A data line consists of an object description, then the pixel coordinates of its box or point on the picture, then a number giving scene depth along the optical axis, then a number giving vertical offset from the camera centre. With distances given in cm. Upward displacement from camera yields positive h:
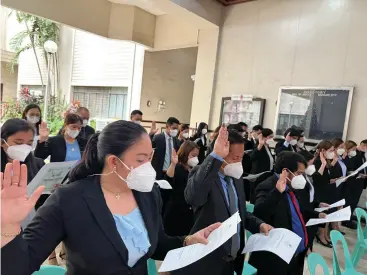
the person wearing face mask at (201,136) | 627 -52
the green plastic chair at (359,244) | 291 -107
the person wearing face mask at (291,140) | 514 -33
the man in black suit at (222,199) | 172 -49
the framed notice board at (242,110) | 702 +11
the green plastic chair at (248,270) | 209 -103
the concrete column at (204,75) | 779 +89
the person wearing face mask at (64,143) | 302 -46
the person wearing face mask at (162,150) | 445 -61
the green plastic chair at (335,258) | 199 -87
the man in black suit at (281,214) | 204 -62
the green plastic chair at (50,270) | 135 -75
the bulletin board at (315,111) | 589 +23
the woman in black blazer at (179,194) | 290 -80
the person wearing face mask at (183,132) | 524 -38
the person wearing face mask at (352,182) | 512 -89
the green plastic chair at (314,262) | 168 -76
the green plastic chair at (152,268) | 177 -90
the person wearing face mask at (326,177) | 416 -71
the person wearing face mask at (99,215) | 80 -38
